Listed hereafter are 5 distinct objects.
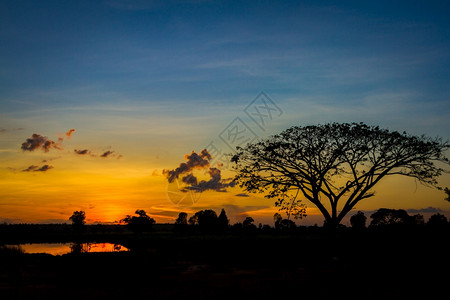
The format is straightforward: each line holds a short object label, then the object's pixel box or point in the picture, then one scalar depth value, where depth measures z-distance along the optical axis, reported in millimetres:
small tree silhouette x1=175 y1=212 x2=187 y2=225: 115975
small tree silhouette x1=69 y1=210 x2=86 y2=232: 130125
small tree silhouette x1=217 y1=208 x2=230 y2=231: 93662
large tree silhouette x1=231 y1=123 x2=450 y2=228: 37500
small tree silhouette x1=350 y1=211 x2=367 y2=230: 117769
